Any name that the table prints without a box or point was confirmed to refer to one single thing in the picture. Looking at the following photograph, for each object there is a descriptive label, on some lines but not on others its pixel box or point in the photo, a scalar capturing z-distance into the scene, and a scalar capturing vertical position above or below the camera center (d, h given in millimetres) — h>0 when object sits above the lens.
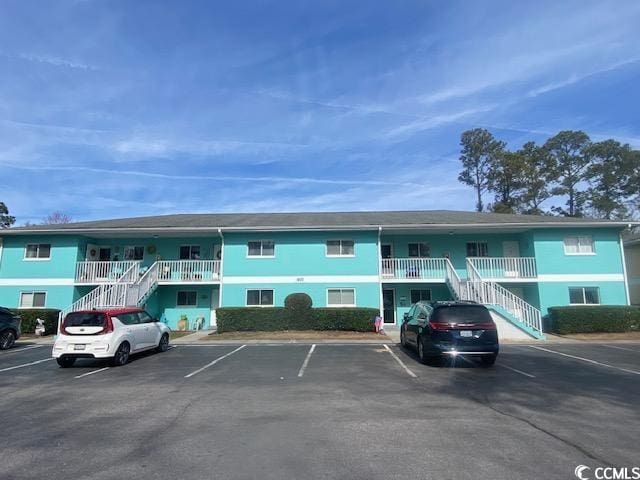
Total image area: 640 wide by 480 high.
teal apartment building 20891 +2021
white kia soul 10625 -970
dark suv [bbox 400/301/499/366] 10164 -831
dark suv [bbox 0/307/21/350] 14758 -1008
